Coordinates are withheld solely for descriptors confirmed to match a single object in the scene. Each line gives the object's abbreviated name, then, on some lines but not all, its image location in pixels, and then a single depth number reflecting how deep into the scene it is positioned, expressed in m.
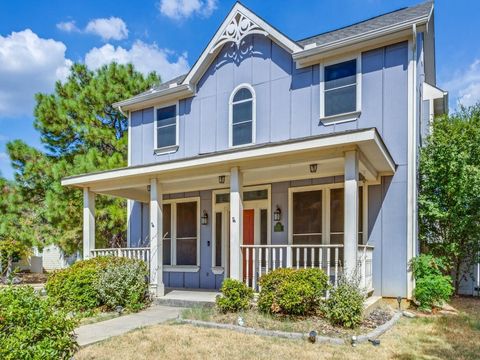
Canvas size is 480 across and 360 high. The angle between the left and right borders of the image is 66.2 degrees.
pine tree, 13.72
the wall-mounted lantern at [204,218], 10.57
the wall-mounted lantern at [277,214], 9.32
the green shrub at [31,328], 3.07
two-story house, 7.54
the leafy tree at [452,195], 8.27
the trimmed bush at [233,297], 6.73
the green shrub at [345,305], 5.66
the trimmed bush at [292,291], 6.04
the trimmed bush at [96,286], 7.63
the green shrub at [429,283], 7.22
